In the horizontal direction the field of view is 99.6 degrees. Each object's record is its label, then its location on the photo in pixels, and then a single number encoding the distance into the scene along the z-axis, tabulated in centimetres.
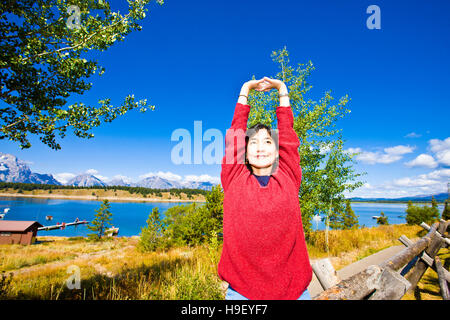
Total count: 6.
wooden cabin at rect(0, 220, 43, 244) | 3694
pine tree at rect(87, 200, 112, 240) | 4766
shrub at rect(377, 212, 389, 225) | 3845
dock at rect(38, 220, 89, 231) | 7939
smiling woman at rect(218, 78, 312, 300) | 133
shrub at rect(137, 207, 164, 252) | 2122
